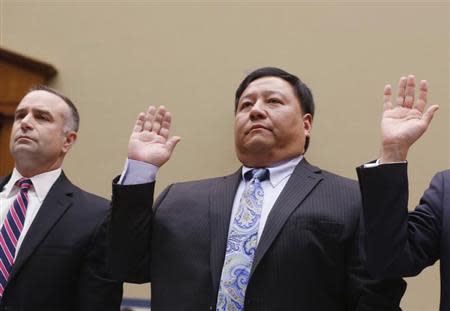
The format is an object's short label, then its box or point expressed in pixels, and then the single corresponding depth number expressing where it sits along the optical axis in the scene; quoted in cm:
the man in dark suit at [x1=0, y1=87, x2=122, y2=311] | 483
